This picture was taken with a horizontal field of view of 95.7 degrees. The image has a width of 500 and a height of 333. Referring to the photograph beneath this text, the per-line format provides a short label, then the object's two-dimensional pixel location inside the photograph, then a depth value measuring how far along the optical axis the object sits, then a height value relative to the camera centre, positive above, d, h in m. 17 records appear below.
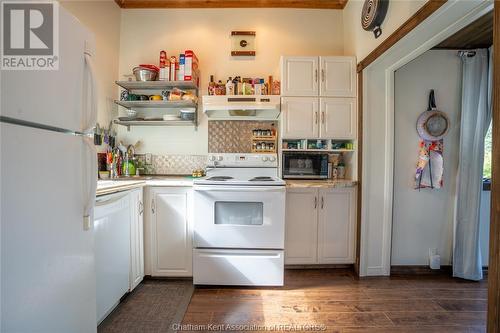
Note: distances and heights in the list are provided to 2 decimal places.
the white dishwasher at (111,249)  1.38 -0.60
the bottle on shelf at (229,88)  2.38 +0.76
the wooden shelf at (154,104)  2.40 +0.60
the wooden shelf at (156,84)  2.36 +0.80
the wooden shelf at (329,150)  2.30 +0.12
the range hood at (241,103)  2.21 +0.57
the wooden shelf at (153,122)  2.42 +0.40
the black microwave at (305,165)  2.39 -0.04
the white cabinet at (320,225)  2.19 -0.62
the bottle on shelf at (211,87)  2.38 +0.77
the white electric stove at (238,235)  1.89 -0.62
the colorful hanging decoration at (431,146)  2.15 +0.16
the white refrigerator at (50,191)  0.71 -0.12
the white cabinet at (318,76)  2.22 +0.84
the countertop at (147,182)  1.66 -0.19
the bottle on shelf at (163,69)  2.39 +0.96
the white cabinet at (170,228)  1.96 -0.59
